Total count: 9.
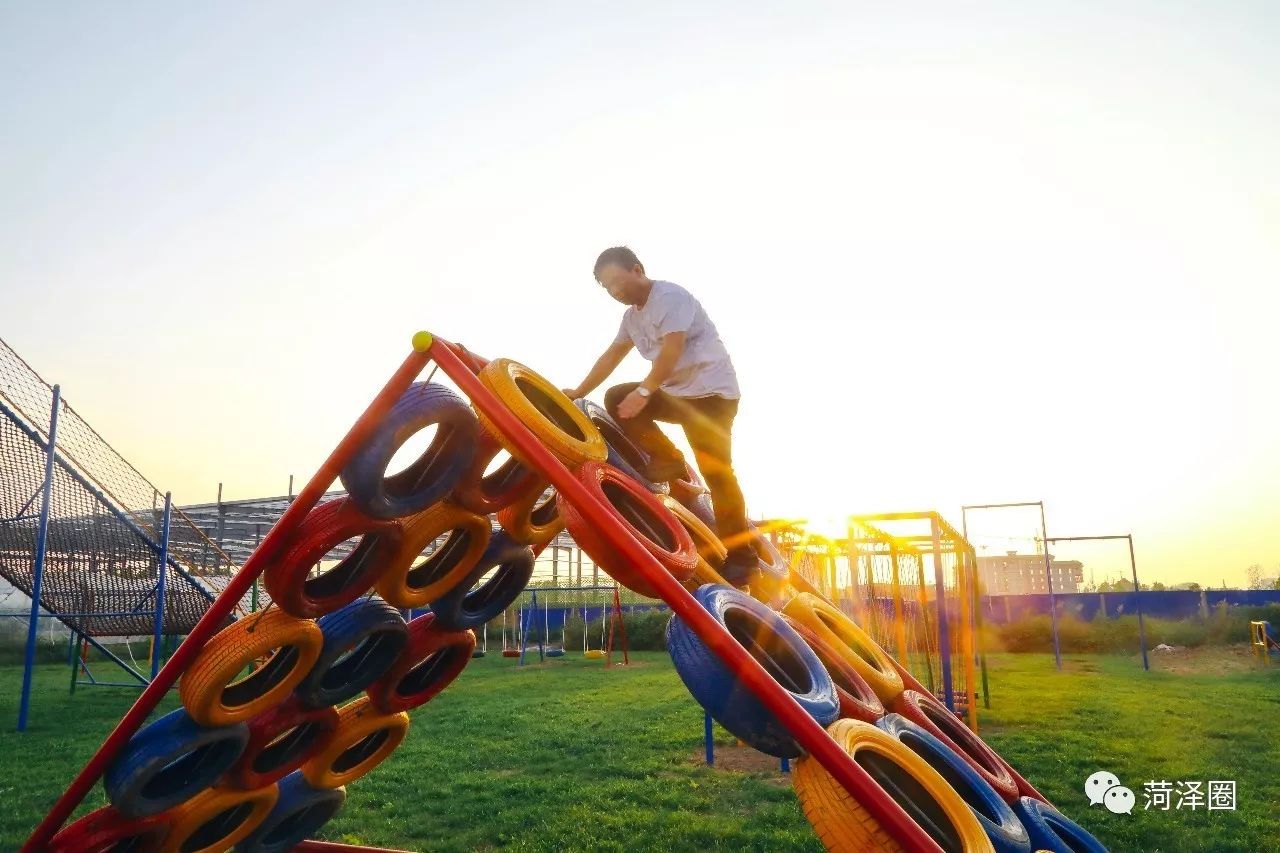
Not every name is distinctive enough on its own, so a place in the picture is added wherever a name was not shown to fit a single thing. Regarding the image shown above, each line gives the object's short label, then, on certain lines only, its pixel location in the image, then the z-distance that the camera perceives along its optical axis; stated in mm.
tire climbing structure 2736
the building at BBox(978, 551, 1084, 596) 31250
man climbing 4070
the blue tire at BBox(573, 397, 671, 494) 4277
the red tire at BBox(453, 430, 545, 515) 3867
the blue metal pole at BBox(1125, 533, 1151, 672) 18406
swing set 21719
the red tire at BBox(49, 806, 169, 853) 3299
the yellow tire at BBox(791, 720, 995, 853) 2414
